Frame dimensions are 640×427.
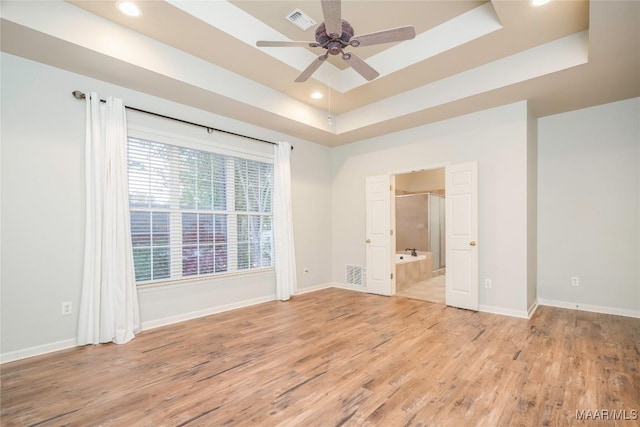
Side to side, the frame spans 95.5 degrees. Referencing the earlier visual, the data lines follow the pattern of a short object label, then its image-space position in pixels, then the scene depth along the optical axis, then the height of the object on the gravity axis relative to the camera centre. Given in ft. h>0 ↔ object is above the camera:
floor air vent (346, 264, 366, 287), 17.97 -4.03
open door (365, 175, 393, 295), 16.75 -1.39
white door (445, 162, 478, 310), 13.52 -1.22
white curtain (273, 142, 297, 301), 15.66 -0.81
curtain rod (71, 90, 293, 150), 10.01 +4.00
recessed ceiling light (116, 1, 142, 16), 8.15 +5.93
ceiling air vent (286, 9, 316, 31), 9.80 +6.68
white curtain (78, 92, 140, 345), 9.86 -0.76
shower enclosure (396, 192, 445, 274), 24.53 -1.22
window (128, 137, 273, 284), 11.51 +0.08
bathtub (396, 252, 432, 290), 18.16 -3.93
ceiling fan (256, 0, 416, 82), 7.16 +4.59
